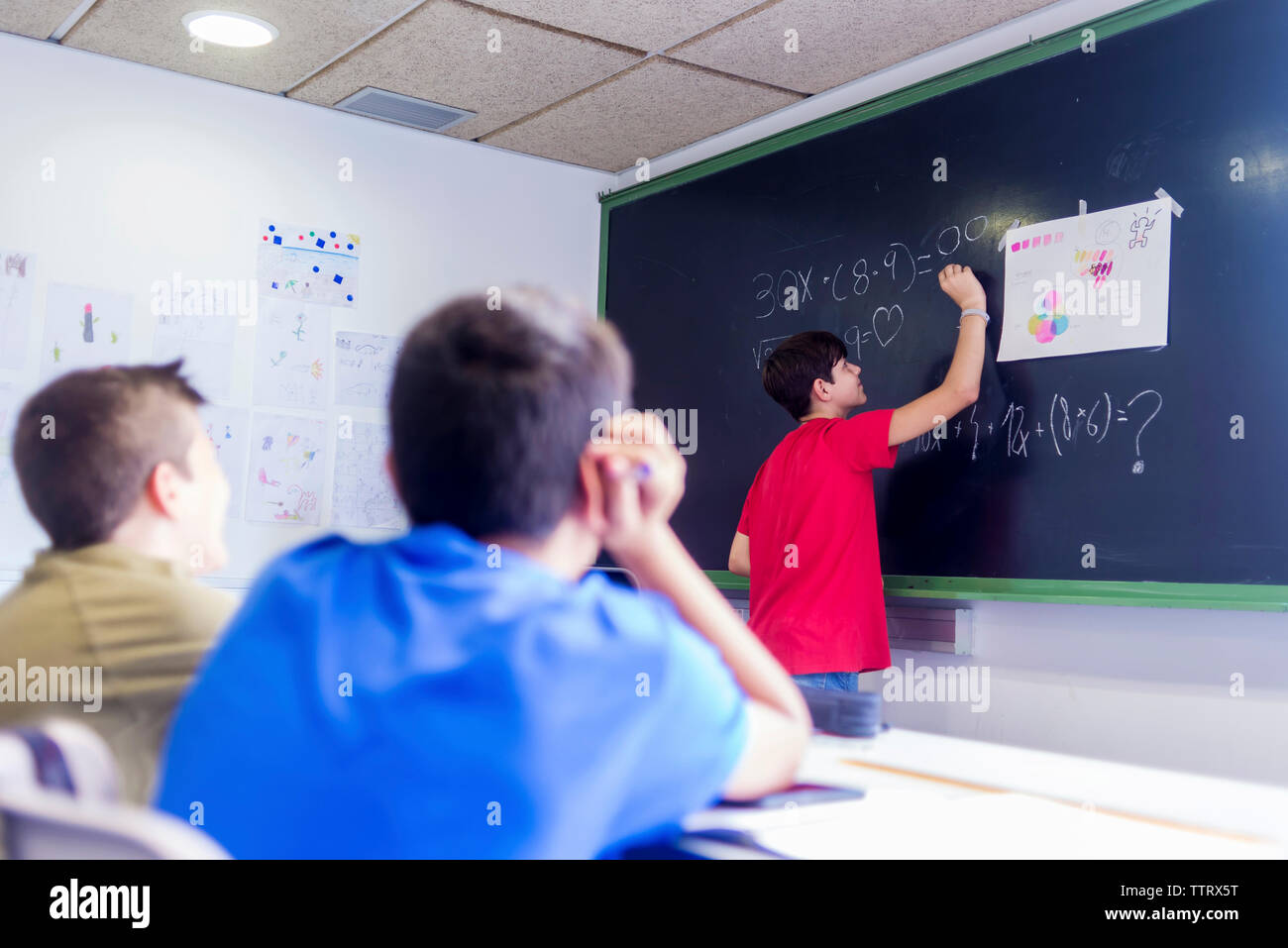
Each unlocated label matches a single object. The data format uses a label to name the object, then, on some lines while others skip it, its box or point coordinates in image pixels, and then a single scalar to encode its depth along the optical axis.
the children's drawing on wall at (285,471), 3.83
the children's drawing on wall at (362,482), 4.00
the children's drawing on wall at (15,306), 3.44
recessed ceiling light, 3.30
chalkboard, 2.51
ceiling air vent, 3.87
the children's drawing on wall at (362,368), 4.01
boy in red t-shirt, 2.91
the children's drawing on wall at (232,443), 3.76
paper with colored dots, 3.88
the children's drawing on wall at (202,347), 3.67
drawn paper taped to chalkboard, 2.68
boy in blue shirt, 0.77
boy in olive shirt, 1.14
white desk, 1.05
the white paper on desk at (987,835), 1.02
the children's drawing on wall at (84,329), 3.50
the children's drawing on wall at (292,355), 3.86
